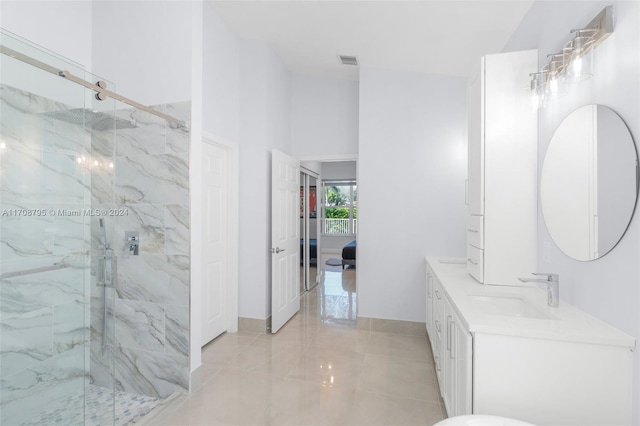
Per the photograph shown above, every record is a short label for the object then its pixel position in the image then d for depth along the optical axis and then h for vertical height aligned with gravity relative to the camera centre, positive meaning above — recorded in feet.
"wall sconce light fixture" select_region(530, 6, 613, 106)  4.64 +2.55
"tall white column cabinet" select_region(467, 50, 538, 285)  7.22 +1.01
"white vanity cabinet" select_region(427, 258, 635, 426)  4.34 -2.17
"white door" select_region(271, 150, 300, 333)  12.09 -1.01
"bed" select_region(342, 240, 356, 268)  22.68 -2.90
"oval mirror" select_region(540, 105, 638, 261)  4.45 +0.49
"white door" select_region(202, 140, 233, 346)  10.77 -0.88
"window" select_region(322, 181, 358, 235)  30.25 +0.48
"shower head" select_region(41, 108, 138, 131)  5.53 +1.94
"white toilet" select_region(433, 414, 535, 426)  3.59 -2.30
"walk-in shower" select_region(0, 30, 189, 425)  5.03 -0.68
